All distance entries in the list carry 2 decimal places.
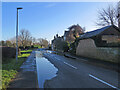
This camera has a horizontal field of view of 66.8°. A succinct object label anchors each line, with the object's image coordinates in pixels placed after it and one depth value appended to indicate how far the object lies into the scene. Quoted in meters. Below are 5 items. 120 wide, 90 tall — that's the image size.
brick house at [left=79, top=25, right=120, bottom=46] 14.55
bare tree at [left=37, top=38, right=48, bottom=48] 84.62
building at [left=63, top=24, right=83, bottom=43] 39.98
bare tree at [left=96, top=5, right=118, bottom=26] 25.34
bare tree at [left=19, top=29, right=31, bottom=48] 57.77
